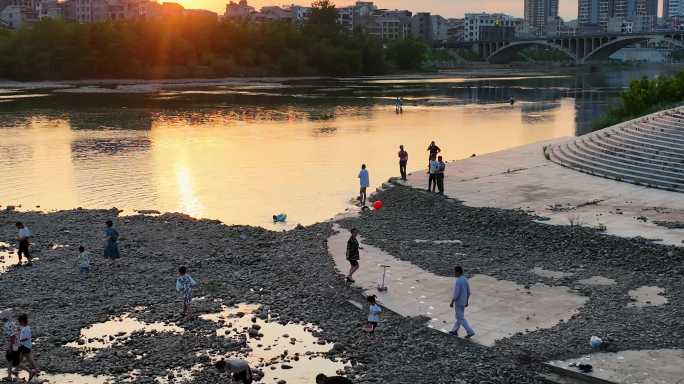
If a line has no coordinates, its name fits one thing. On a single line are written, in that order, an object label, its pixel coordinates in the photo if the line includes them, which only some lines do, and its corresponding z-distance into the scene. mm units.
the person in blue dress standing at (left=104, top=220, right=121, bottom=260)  20906
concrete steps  28188
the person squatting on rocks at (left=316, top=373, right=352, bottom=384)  11375
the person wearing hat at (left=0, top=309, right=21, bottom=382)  13586
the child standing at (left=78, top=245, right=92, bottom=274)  19859
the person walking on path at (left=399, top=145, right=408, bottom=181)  30578
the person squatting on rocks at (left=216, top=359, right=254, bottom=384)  12359
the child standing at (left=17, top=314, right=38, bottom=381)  13461
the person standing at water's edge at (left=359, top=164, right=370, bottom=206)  27969
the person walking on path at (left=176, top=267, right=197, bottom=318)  16625
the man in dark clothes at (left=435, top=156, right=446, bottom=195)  27656
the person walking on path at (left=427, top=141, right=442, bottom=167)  29234
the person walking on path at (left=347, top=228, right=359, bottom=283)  18234
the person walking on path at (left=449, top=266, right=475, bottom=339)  14375
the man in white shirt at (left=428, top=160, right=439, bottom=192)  27891
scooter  17723
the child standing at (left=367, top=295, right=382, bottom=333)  15086
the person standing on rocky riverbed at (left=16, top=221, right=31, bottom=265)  20625
